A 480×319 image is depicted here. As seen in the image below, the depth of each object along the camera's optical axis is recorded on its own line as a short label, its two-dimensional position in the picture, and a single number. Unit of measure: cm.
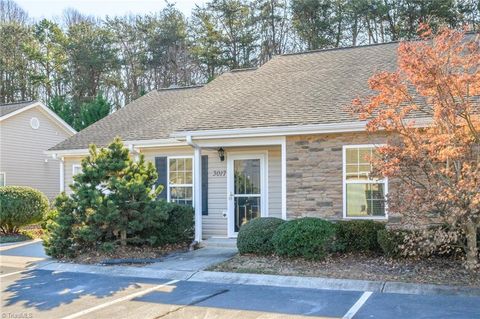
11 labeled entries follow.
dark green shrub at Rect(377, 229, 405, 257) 904
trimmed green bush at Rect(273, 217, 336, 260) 919
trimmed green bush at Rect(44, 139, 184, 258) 1048
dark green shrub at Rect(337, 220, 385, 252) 968
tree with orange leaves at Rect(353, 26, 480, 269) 734
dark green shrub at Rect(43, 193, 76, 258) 1065
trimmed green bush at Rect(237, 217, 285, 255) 990
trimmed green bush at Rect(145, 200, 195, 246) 1137
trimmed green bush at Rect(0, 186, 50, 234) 1479
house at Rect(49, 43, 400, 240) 1048
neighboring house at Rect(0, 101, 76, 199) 2188
